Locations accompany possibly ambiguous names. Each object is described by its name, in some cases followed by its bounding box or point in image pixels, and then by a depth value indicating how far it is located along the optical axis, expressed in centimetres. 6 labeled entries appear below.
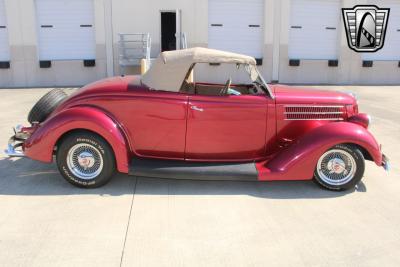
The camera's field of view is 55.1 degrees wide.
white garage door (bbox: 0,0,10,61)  1328
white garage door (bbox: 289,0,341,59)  1460
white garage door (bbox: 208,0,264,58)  1412
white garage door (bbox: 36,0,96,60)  1348
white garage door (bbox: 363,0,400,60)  1520
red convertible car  449
